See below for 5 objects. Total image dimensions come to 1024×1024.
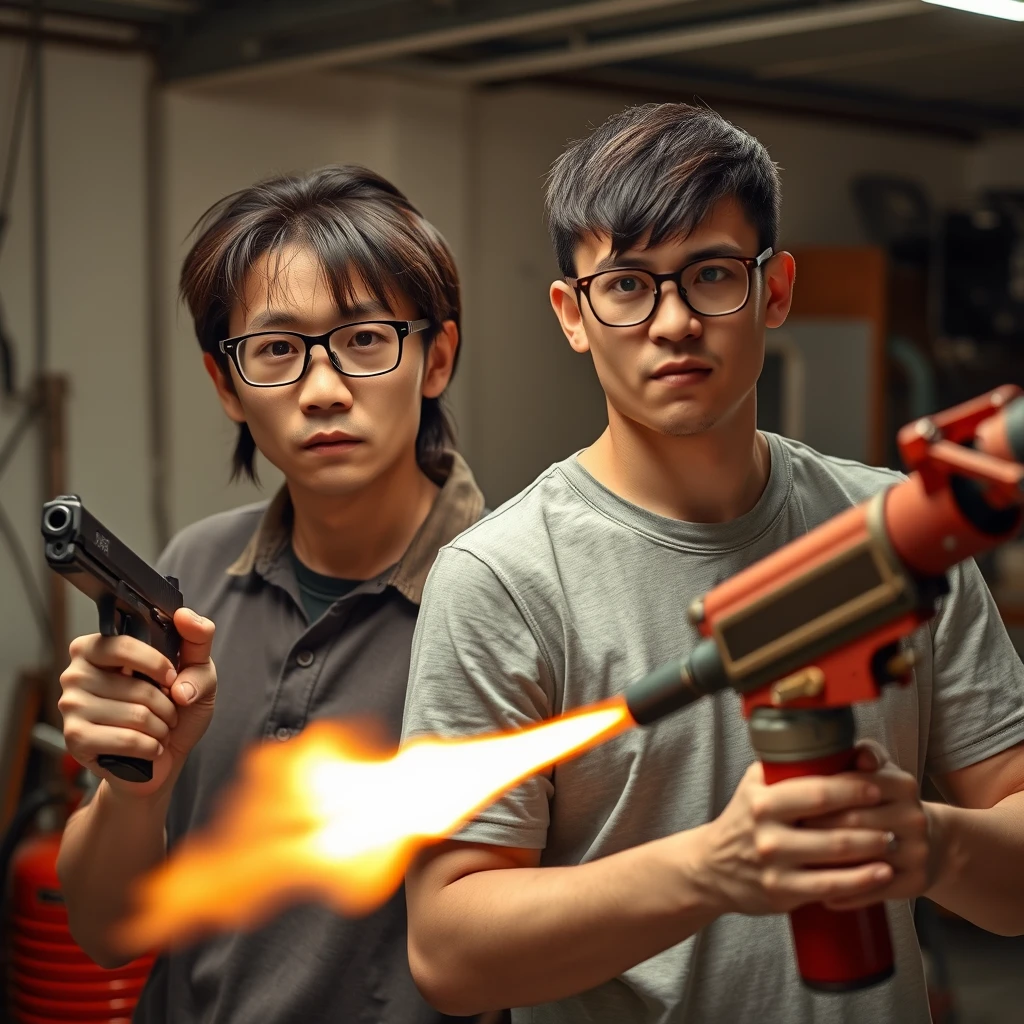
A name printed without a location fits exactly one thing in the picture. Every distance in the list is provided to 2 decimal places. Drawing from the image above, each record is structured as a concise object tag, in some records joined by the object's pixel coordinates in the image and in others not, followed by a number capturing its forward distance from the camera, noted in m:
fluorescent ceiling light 1.74
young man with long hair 1.47
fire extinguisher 2.91
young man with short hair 1.13
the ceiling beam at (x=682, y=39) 2.93
